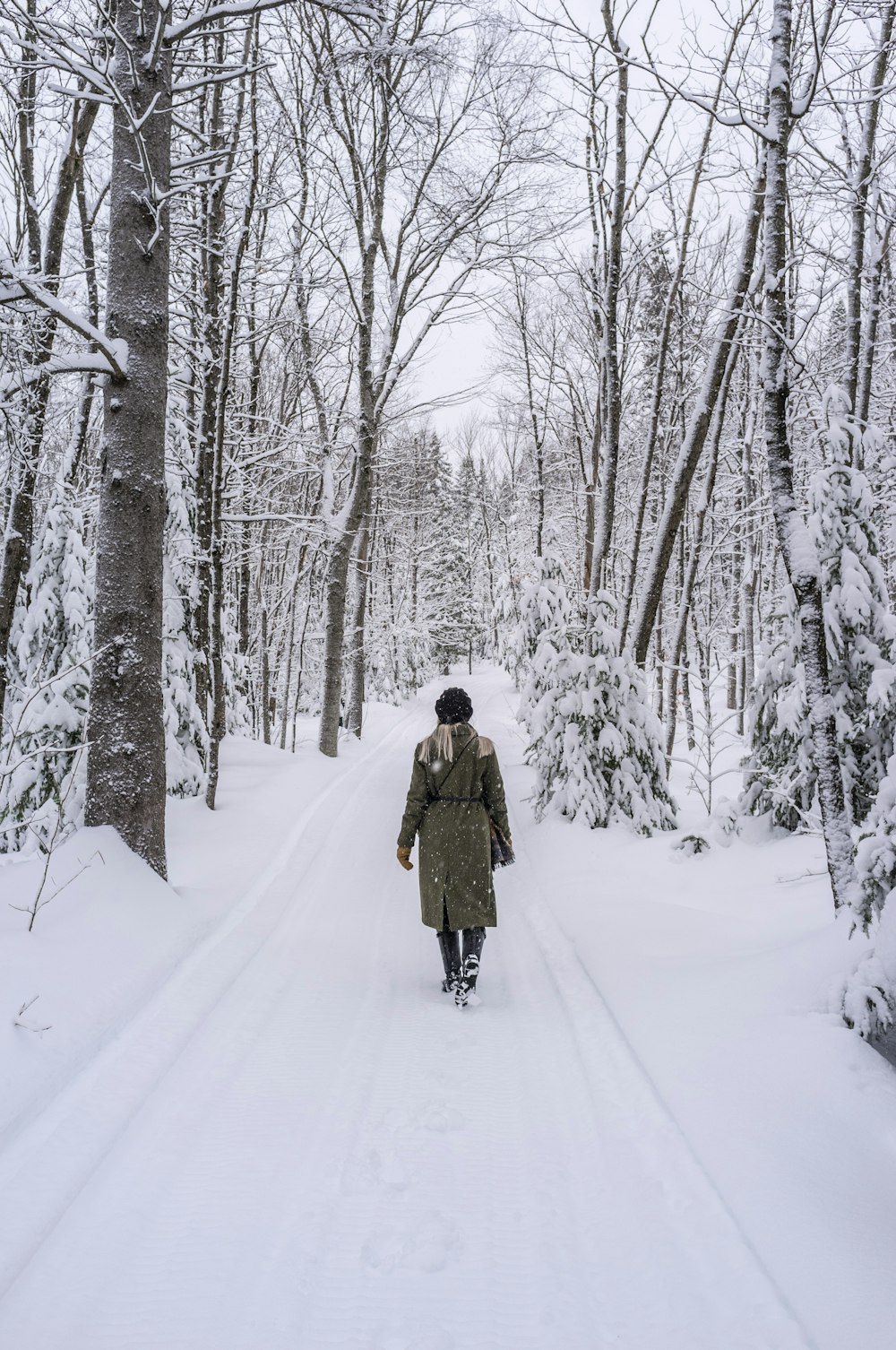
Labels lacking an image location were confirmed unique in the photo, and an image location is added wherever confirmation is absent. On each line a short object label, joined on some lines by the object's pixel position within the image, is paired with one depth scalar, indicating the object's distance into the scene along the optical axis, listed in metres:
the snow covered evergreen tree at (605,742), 8.31
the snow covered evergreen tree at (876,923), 3.26
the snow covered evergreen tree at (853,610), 5.78
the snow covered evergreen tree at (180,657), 9.27
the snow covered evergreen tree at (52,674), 6.66
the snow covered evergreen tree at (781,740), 6.37
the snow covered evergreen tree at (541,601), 14.62
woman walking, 4.61
